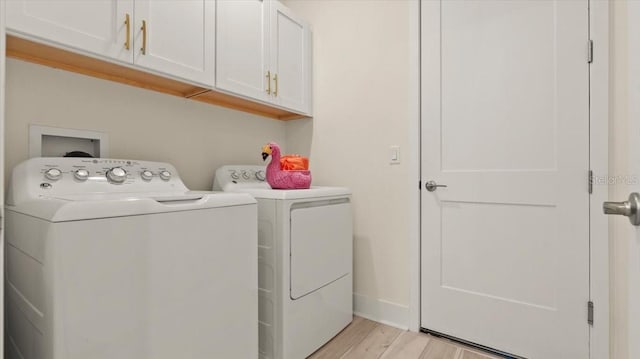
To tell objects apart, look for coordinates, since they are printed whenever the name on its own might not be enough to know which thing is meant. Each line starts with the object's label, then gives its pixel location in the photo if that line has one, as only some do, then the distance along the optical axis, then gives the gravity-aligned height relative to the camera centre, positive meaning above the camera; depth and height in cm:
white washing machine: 79 -29
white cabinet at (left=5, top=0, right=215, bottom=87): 103 +60
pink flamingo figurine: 164 +1
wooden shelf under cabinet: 112 +48
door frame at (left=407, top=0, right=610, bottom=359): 131 +4
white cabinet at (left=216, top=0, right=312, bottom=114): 163 +77
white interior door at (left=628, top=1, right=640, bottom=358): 53 +3
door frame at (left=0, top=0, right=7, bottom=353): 82 +8
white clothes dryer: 141 -46
